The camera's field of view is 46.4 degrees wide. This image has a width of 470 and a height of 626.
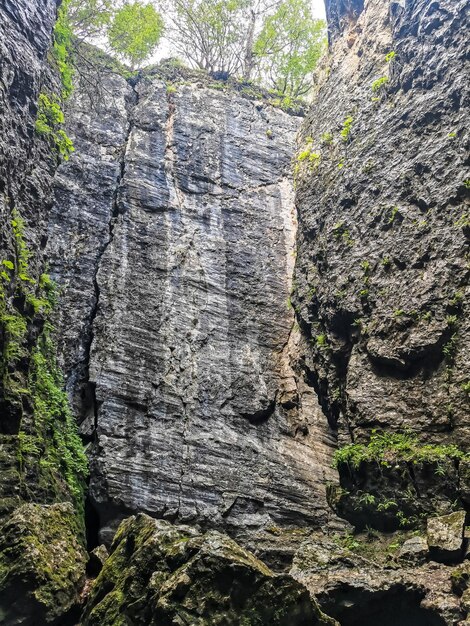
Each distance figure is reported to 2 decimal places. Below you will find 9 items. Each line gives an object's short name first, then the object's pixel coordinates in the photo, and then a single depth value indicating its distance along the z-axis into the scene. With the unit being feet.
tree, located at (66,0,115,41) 68.44
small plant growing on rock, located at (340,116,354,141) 48.76
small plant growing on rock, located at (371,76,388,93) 46.09
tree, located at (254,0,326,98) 82.12
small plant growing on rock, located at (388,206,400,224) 39.44
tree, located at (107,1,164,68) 71.77
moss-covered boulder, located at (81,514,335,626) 17.08
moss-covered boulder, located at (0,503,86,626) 20.15
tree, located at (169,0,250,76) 79.56
